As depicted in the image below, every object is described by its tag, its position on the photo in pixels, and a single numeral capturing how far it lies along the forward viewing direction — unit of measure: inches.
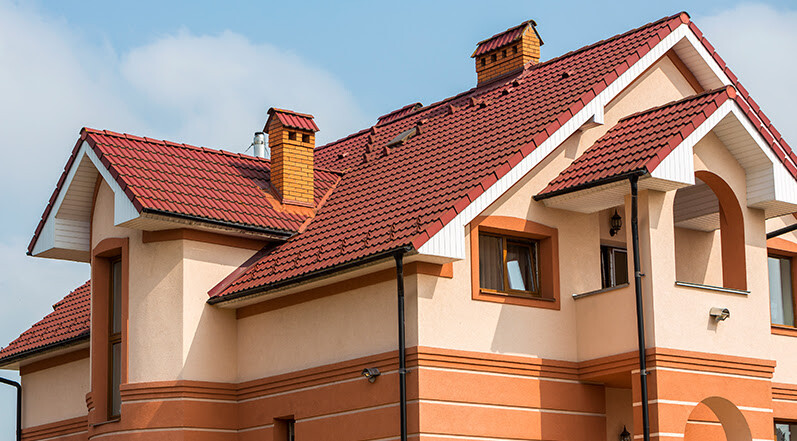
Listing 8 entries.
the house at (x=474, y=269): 725.9
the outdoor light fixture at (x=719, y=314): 747.4
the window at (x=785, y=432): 861.2
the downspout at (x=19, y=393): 1064.4
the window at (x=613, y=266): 824.9
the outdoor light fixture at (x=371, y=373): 734.5
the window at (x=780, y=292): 890.7
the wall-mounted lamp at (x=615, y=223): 818.8
